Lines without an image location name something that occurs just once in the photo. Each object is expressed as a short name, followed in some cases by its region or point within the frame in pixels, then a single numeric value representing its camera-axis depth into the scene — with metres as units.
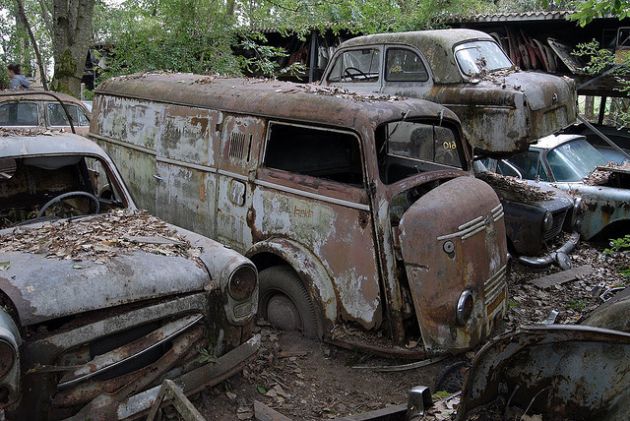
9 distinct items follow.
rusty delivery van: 4.23
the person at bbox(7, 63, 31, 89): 12.82
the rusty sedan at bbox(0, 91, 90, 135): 10.21
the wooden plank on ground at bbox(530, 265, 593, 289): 6.55
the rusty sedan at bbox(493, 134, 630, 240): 7.18
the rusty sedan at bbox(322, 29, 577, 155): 6.80
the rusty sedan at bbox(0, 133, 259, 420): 2.98
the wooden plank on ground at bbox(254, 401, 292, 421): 3.75
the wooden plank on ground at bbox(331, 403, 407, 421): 3.33
